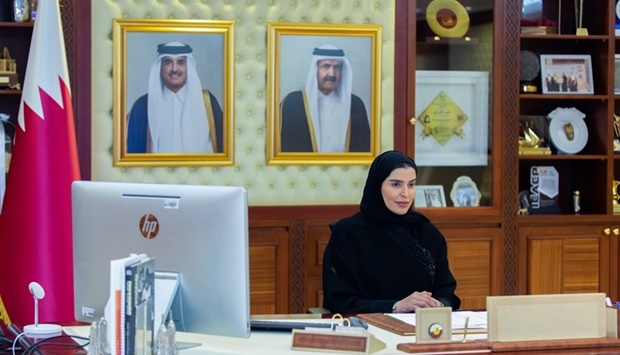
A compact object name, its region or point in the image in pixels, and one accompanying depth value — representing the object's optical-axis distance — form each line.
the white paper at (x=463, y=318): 2.90
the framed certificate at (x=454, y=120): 5.05
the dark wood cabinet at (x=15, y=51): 4.70
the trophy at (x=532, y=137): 5.20
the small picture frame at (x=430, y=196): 5.07
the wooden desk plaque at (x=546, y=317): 2.61
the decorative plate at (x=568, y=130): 5.29
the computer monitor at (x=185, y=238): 2.46
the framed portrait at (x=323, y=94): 4.80
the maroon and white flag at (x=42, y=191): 4.10
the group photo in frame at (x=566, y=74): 5.25
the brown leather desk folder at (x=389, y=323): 2.88
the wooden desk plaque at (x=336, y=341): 2.57
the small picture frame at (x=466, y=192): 5.12
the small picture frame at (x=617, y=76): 5.32
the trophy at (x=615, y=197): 5.27
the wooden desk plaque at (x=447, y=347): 2.61
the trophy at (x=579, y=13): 5.27
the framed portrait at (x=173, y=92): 4.62
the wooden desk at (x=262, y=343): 2.62
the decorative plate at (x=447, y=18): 5.02
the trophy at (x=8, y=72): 4.50
